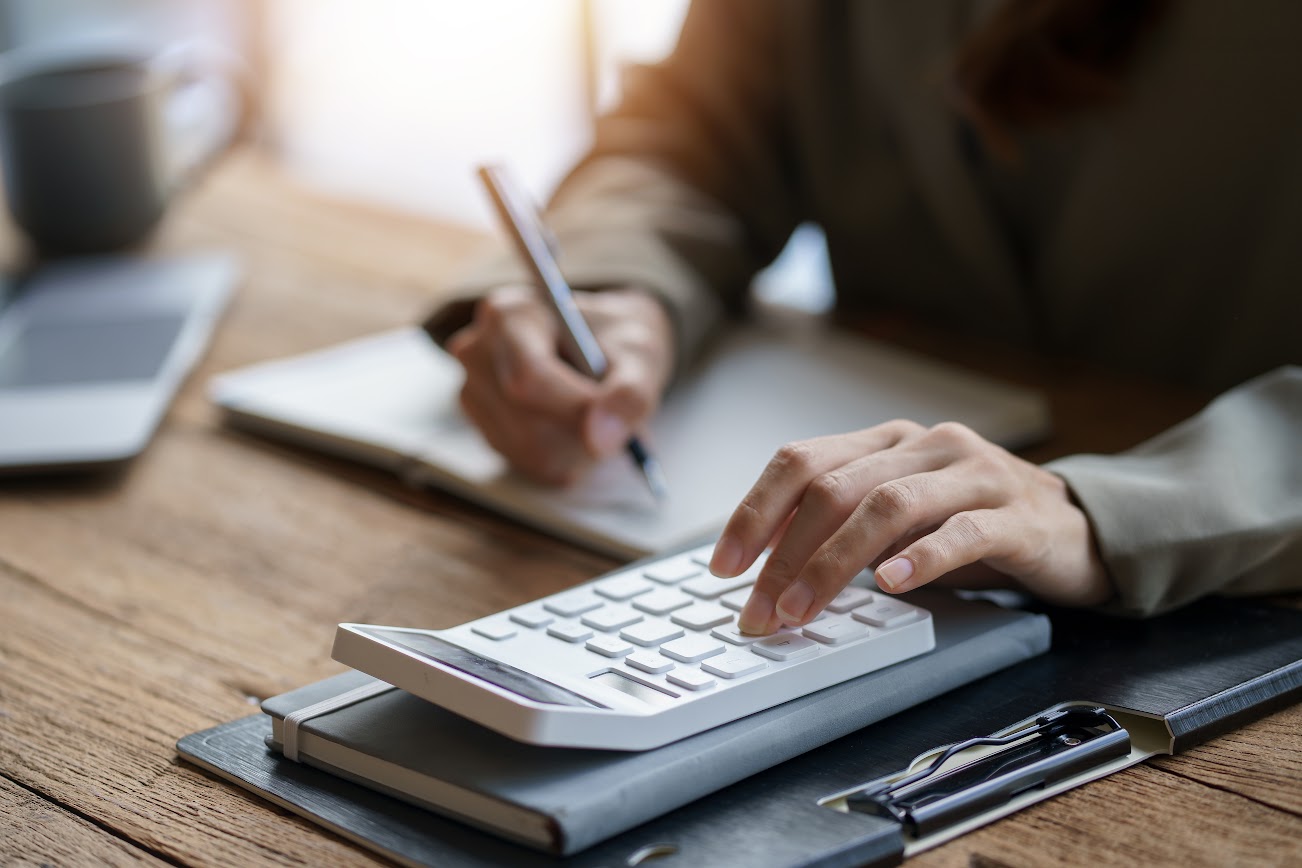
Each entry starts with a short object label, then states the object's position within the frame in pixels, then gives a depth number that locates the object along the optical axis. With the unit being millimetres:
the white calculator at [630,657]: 884
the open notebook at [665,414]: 1321
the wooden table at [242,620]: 915
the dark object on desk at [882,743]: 856
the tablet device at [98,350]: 1388
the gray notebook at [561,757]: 844
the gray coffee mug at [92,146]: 1621
